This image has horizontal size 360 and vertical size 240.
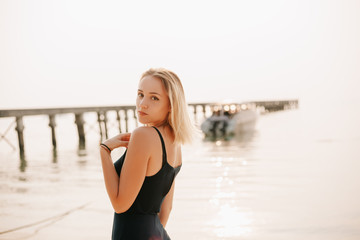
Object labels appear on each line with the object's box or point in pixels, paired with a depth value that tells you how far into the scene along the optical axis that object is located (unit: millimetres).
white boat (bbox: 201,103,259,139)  22783
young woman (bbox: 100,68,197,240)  1747
